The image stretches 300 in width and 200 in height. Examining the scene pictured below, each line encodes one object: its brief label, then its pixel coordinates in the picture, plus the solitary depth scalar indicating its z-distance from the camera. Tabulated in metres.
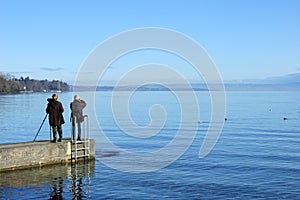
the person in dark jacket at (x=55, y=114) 21.23
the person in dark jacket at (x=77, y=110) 22.45
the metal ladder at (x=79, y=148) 21.70
